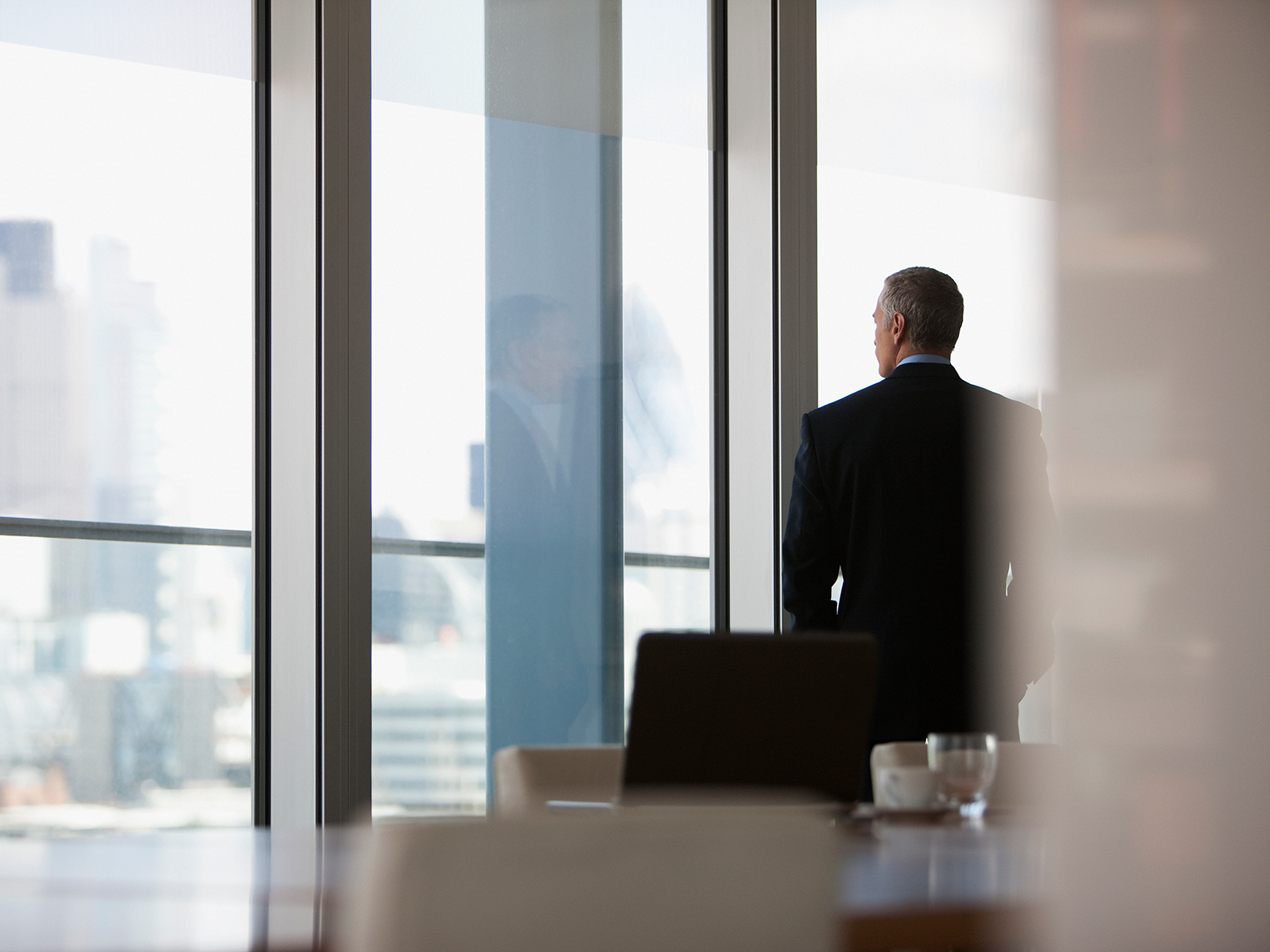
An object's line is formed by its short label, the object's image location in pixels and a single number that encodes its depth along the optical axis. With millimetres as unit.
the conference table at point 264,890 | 4198
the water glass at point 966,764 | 6628
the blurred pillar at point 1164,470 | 2208
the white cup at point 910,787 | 6711
